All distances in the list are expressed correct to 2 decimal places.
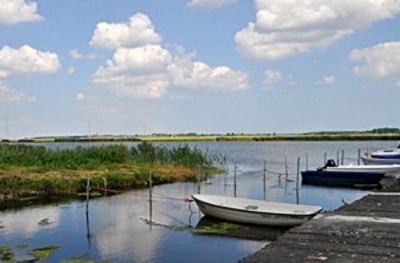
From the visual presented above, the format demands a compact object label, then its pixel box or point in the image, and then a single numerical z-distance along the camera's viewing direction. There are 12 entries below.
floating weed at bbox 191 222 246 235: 17.94
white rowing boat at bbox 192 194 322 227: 17.56
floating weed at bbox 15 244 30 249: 16.05
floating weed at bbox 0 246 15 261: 14.22
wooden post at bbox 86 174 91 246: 17.38
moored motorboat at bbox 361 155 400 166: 40.47
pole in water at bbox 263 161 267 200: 28.75
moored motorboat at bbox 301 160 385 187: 32.06
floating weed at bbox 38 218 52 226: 19.93
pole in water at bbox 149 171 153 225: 21.52
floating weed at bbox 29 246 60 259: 14.83
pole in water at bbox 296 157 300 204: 28.02
